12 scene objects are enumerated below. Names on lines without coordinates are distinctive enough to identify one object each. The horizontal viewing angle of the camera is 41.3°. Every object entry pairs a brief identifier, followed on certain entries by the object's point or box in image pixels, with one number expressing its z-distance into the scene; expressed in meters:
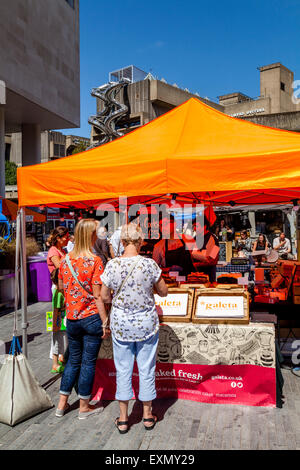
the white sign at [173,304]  4.05
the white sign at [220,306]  3.92
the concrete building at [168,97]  46.09
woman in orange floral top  3.50
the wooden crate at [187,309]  3.98
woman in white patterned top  3.26
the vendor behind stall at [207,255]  5.83
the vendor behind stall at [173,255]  5.77
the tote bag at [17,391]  3.58
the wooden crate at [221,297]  3.84
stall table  3.75
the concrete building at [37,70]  18.64
